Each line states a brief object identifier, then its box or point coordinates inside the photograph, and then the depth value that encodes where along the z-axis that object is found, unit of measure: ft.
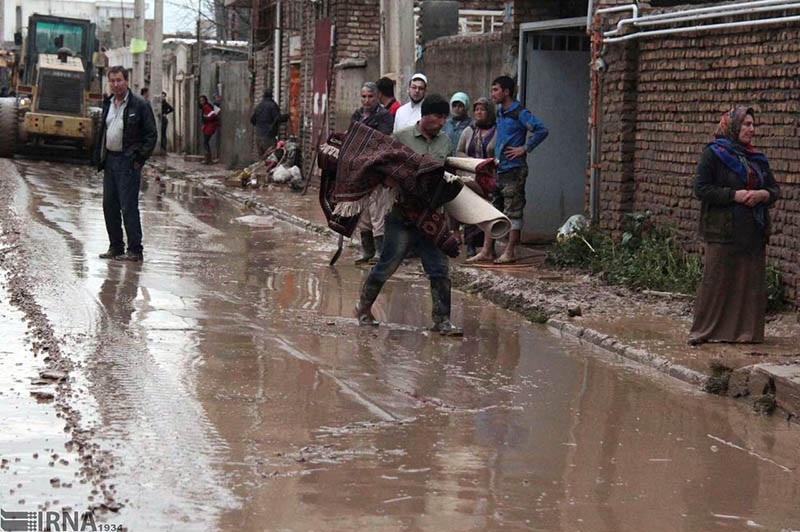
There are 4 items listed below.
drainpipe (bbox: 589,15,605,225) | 43.50
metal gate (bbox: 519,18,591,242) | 49.67
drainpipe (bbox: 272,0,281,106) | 99.35
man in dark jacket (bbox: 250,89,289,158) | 92.63
